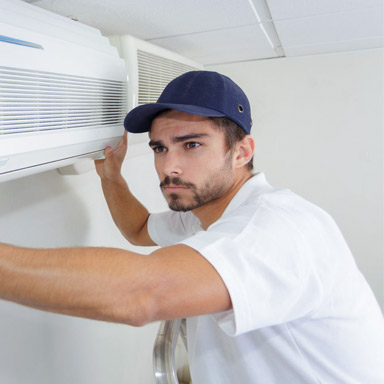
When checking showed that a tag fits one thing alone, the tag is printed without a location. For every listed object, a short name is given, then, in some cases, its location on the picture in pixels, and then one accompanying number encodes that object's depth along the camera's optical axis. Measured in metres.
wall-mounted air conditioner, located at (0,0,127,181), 0.77
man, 0.67
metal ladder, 1.12
